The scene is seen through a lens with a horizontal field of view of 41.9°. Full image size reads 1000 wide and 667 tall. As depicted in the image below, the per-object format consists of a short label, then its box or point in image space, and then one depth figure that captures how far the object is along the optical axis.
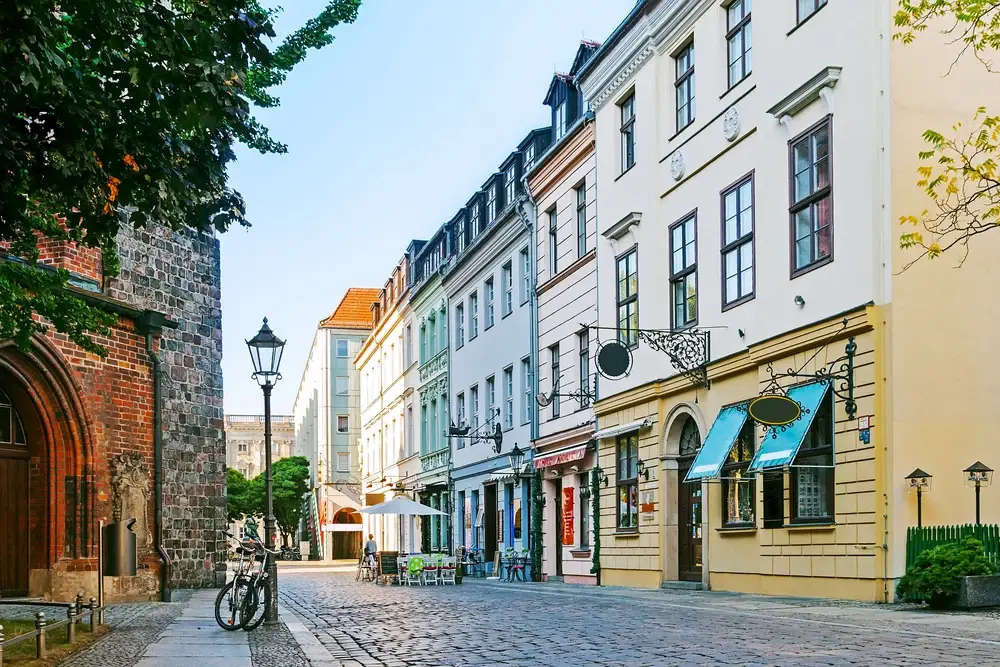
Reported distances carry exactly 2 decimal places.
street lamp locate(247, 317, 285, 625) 17.70
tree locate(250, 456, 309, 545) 90.88
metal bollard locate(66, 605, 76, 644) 13.74
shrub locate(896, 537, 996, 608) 15.30
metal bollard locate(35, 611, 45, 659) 11.95
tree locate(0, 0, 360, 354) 8.19
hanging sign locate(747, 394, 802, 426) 18.41
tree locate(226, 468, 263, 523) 96.56
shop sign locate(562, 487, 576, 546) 31.84
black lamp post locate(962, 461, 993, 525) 17.05
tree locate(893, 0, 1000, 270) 17.66
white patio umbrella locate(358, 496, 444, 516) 36.88
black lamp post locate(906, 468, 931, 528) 17.11
